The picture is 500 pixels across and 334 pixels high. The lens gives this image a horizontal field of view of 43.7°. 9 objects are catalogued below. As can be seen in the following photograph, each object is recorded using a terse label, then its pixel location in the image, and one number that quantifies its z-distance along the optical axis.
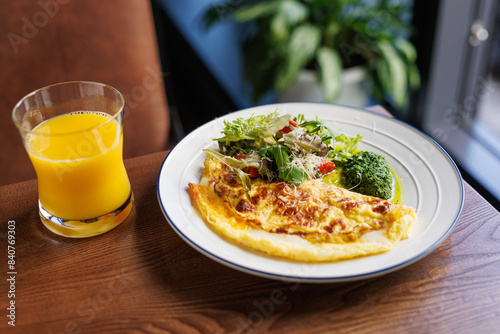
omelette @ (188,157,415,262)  0.51
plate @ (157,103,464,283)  0.49
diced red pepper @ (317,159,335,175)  0.62
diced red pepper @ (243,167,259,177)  0.61
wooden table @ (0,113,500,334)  0.48
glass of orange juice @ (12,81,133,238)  0.54
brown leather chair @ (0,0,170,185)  0.89
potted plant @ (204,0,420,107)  1.08
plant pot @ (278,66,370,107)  1.16
